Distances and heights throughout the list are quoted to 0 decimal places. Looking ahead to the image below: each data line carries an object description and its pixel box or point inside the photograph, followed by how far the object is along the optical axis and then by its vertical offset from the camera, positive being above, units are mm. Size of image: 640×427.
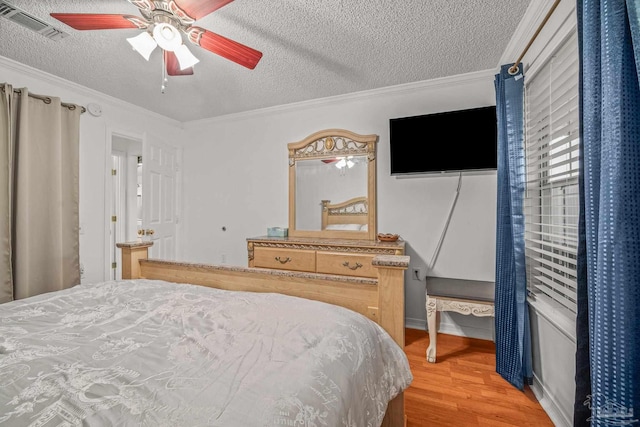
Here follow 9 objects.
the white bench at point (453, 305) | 2152 -725
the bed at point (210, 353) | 655 -446
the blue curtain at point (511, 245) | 1880 -222
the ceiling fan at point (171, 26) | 1419 +1021
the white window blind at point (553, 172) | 1460 +254
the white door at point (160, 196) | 3564 +241
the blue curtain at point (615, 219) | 737 -19
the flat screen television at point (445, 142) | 2605 +695
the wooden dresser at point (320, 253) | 2605 -404
